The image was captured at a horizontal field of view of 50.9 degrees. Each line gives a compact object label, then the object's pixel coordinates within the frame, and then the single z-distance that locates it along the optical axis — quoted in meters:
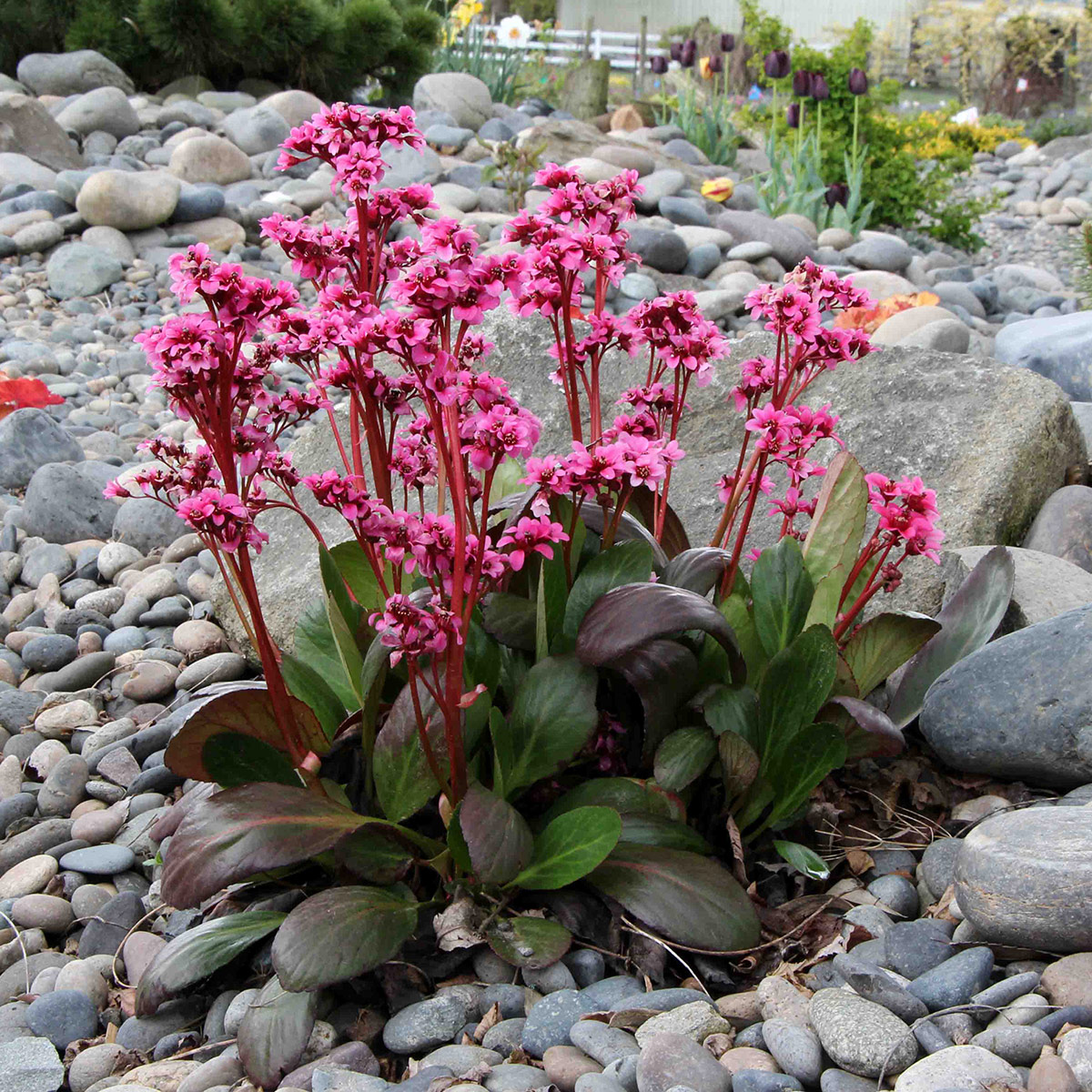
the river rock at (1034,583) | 2.38
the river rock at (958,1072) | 1.31
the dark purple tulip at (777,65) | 7.40
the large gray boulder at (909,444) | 2.78
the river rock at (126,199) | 6.07
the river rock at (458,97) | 9.23
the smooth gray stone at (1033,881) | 1.50
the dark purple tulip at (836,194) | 7.43
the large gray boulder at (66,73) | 8.64
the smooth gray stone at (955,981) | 1.52
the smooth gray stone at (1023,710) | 1.94
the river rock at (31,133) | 6.98
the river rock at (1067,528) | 2.75
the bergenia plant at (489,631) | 1.59
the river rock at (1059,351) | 4.32
